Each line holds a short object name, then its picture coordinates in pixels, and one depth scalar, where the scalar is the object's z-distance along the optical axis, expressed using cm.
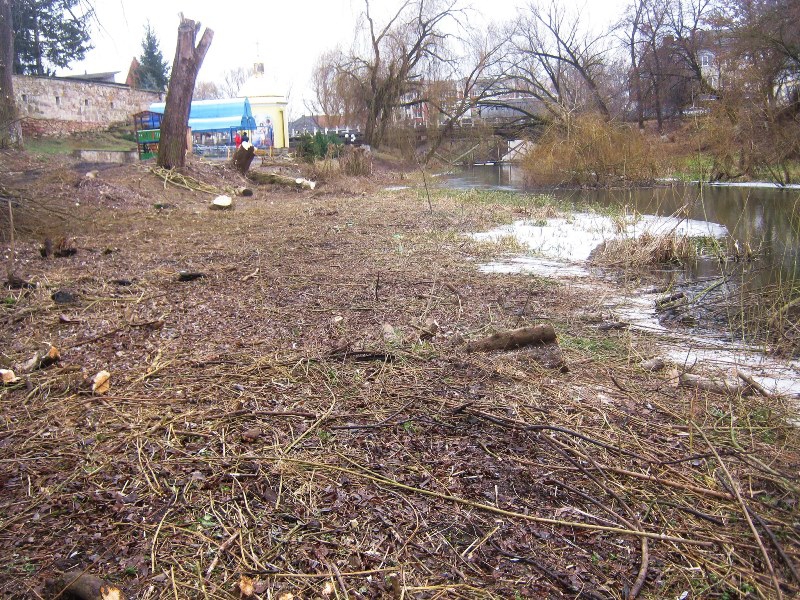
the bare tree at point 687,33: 3547
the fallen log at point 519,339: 416
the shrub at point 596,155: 1902
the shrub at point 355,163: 2350
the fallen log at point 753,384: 355
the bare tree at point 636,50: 3909
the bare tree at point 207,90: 8640
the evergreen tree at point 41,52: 2513
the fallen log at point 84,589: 193
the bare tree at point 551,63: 3253
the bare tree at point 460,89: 3170
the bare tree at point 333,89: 3466
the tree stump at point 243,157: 1969
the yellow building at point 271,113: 4697
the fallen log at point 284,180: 1920
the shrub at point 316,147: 2562
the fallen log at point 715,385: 354
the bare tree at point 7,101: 1595
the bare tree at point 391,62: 3275
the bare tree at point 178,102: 1605
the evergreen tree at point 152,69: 4512
